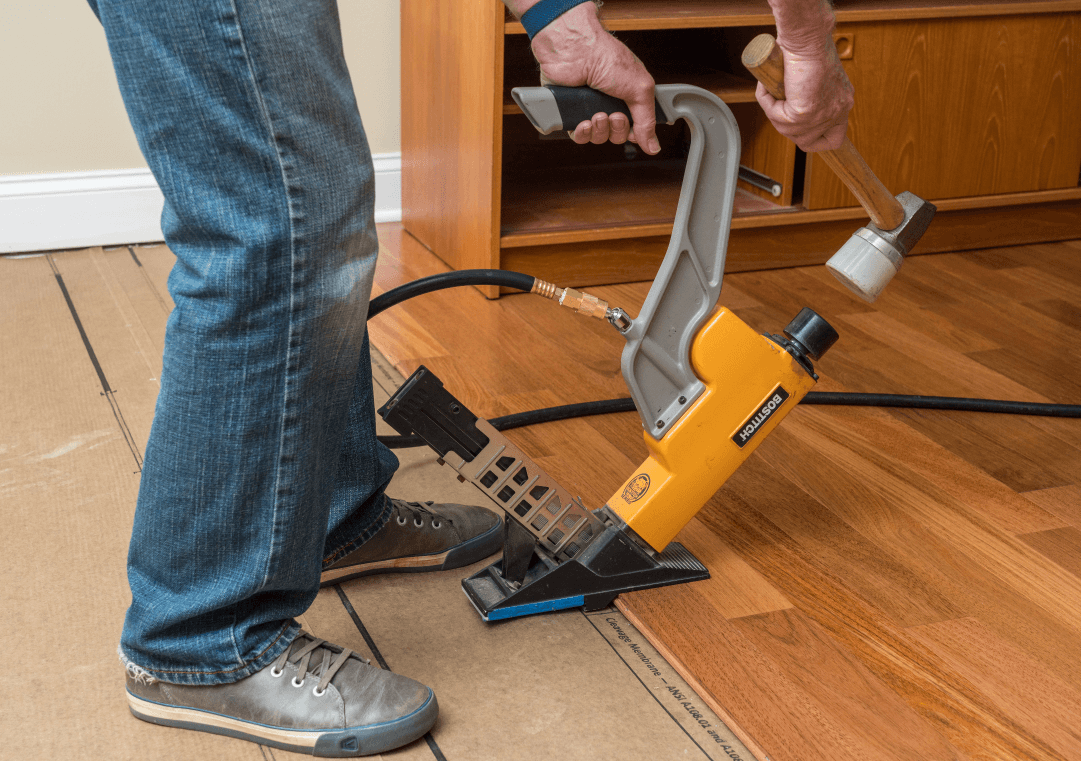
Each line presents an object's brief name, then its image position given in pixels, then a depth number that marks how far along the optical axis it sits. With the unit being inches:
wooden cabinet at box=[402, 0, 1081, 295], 82.7
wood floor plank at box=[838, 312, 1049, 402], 67.6
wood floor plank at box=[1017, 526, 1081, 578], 49.1
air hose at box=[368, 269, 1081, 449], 60.4
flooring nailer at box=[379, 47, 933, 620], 41.1
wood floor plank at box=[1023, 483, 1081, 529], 53.4
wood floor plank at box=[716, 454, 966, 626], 45.7
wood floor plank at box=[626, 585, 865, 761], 37.3
